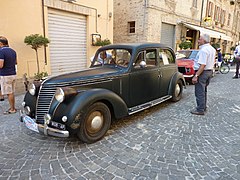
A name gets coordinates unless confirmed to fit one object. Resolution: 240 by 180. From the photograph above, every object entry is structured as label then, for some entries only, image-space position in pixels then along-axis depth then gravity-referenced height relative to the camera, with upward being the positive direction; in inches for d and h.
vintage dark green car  110.0 -23.4
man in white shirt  161.6 -8.8
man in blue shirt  162.2 -10.8
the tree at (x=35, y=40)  231.0 +23.0
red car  306.2 -6.7
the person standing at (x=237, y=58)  377.7 +7.6
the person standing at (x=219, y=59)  451.8 +6.0
